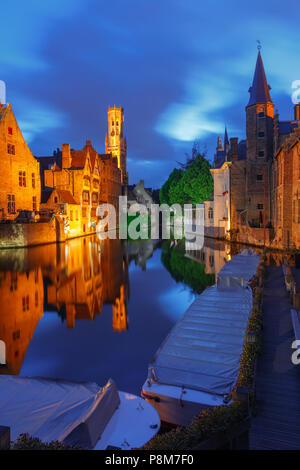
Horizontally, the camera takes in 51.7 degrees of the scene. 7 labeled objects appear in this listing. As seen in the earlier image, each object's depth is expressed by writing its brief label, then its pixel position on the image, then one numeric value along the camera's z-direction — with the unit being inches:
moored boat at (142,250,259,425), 306.5
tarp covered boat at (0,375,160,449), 213.2
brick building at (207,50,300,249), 1724.9
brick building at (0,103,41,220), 1792.6
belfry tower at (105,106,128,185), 5561.0
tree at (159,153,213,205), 2628.0
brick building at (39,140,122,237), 2240.4
